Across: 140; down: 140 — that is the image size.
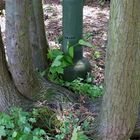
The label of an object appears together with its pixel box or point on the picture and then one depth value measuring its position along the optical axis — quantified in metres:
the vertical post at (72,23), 3.90
